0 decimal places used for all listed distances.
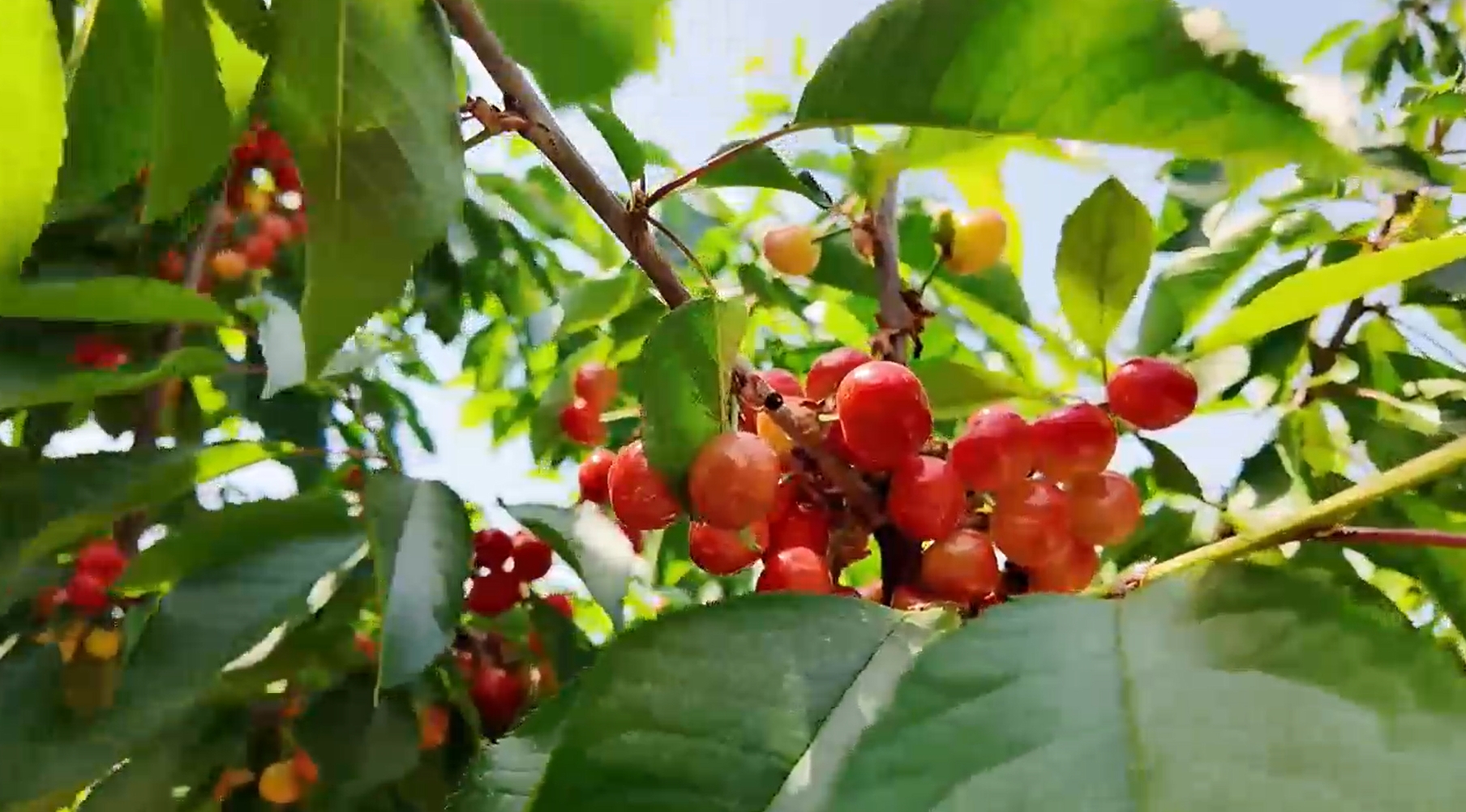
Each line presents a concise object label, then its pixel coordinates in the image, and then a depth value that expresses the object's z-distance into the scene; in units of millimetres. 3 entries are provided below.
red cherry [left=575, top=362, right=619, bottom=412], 842
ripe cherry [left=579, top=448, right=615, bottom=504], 697
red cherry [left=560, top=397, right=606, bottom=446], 853
